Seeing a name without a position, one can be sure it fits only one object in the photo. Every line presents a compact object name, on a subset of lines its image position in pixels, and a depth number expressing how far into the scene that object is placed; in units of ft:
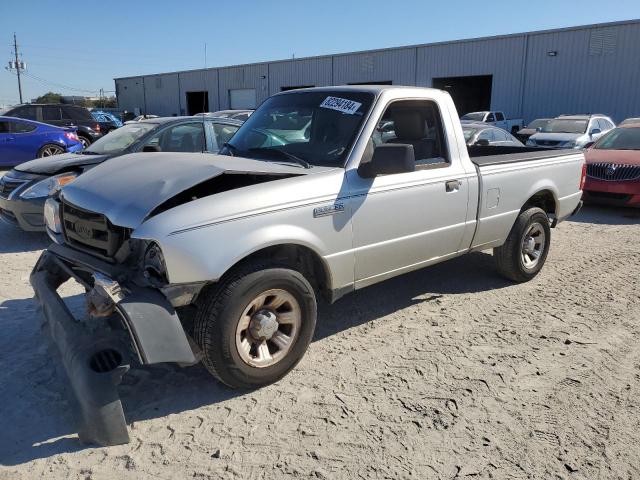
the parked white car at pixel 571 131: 52.95
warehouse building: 81.41
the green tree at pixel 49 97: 270.51
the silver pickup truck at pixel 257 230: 9.84
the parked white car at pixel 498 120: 78.54
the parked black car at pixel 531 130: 63.67
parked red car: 31.78
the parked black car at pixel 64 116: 54.70
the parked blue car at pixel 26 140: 43.62
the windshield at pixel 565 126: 55.90
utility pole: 216.13
